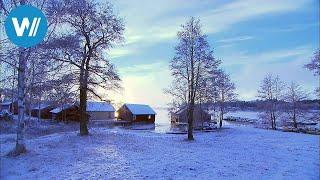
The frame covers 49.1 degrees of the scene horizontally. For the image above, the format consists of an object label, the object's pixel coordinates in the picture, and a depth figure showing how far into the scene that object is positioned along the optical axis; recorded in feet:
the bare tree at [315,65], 81.33
